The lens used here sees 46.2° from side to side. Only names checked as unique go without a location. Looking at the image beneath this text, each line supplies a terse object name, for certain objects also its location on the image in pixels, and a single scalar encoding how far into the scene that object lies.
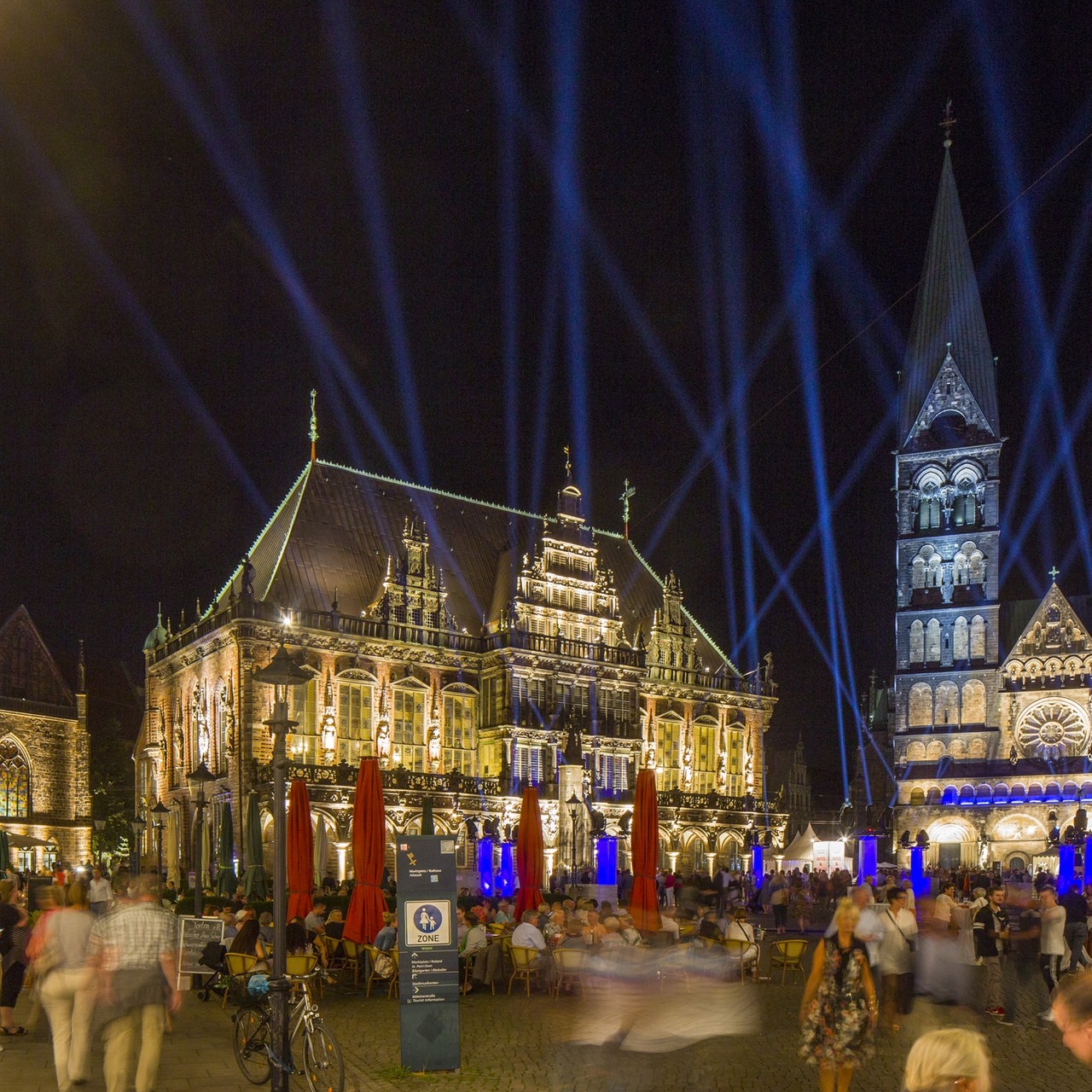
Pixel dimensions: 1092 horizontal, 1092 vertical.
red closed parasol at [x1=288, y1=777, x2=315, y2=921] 21.44
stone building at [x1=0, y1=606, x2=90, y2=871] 51.53
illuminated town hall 47.06
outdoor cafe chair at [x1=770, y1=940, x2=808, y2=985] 19.67
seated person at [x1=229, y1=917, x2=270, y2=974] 16.78
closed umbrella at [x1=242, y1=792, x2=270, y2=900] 29.77
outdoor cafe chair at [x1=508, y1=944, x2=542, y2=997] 18.27
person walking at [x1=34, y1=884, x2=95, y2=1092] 10.68
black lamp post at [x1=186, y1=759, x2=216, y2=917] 25.30
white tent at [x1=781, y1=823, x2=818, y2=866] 39.28
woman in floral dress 9.48
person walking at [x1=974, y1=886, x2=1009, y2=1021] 18.16
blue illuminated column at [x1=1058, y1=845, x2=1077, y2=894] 41.95
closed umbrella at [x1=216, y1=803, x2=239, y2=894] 34.16
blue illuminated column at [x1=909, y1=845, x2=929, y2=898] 39.22
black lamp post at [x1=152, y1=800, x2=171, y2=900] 33.22
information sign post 12.05
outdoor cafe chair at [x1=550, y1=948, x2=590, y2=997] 16.77
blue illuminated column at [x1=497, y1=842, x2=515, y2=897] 45.84
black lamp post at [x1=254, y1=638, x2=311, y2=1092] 10.40
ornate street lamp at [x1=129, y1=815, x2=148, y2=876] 34.75
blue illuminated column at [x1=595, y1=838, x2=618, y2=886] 40.69
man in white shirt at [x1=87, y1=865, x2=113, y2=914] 22.11
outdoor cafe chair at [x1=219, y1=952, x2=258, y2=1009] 15.55
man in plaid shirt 9.69
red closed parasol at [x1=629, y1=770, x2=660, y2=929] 23.67
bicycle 10.82
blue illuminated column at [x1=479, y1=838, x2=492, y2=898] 46.81
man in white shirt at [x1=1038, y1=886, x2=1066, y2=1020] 16.05
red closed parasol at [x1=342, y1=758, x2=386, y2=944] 19.28
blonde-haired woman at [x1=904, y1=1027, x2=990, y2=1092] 3.75
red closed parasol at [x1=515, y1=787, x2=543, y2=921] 24.22
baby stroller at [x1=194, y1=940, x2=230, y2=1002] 17.69
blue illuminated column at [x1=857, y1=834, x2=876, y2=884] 45.24
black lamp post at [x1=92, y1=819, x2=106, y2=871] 40.00
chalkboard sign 17.88
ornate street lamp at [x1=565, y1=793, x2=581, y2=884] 40.69
